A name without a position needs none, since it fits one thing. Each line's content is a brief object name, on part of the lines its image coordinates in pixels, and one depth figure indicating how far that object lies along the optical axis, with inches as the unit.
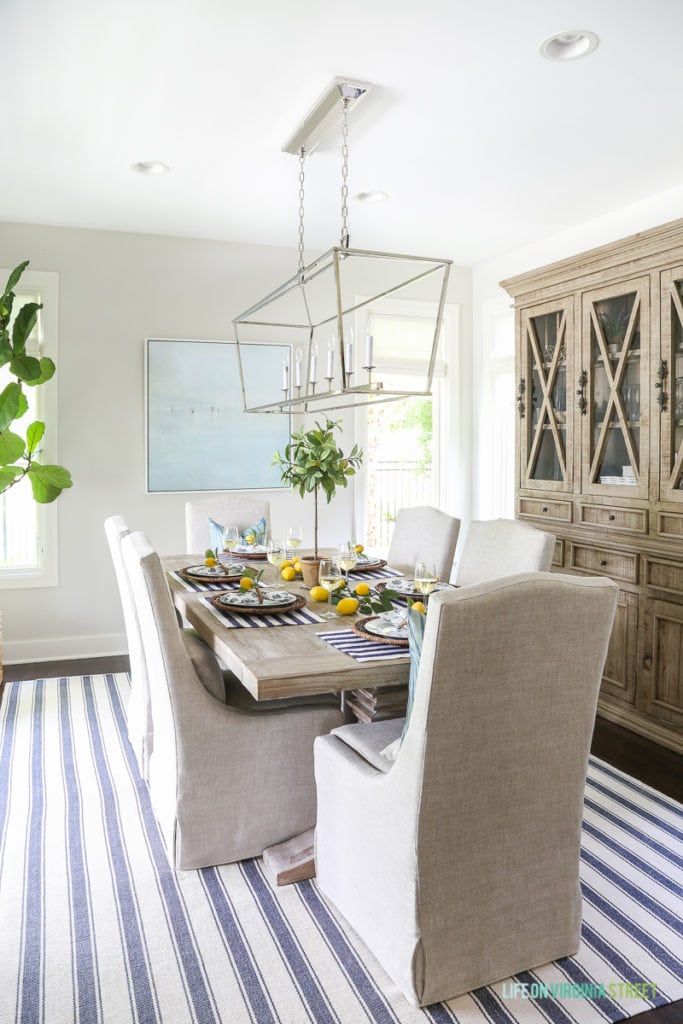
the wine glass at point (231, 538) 141.3
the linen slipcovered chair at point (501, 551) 109.9
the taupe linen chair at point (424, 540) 138.6
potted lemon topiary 118.1
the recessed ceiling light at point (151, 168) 138.2
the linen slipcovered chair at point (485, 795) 61.1
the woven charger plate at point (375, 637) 84.9
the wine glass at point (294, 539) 133.6
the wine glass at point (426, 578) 103.2
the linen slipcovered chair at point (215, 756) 89.0
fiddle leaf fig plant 154.3
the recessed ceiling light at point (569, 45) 95.1
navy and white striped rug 68.7
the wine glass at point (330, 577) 107.4
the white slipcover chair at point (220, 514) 164.9
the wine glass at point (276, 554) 127.5
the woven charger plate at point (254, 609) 100.7
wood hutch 130.0
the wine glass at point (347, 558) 119.7
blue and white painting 189.6
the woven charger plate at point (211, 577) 121.9
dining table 75.9
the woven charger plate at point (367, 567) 131.2
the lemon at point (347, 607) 100.3
